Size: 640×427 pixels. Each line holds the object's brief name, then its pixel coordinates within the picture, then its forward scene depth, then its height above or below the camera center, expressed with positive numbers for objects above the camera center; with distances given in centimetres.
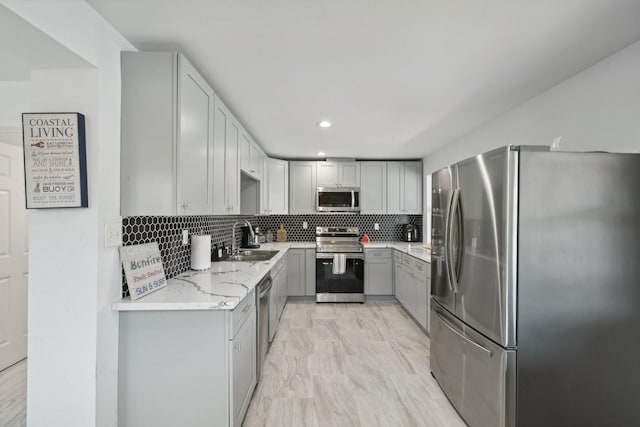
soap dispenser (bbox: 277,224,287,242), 509 -35
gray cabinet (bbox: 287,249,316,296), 456 -92
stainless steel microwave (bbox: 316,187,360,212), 483 +27
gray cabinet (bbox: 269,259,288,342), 291 -93
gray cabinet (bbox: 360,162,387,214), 494 +49
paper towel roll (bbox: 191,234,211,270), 241 -31
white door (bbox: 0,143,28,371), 252 -40
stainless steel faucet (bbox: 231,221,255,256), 362 -37
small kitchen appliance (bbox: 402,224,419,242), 500 -31
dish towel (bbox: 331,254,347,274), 446 -76
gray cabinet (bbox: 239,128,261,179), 302 +70
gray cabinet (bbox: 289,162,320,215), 494 +49
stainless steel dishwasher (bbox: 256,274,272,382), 230 -87
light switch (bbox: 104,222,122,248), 148 -10
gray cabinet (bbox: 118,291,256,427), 156 -84
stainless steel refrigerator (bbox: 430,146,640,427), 153 -39
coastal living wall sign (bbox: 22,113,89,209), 139 +26
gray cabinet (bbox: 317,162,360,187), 494 +70
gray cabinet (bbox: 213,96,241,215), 225 +46
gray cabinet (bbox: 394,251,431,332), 328 -91
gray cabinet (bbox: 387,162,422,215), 496 +48
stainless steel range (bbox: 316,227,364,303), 447 -94
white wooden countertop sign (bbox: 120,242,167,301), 158 -31
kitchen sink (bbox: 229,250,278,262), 355 -50
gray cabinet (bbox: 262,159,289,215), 468 +48
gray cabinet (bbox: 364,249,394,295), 456 -95
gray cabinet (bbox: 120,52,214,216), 161 +47
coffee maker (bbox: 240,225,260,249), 408 -36
